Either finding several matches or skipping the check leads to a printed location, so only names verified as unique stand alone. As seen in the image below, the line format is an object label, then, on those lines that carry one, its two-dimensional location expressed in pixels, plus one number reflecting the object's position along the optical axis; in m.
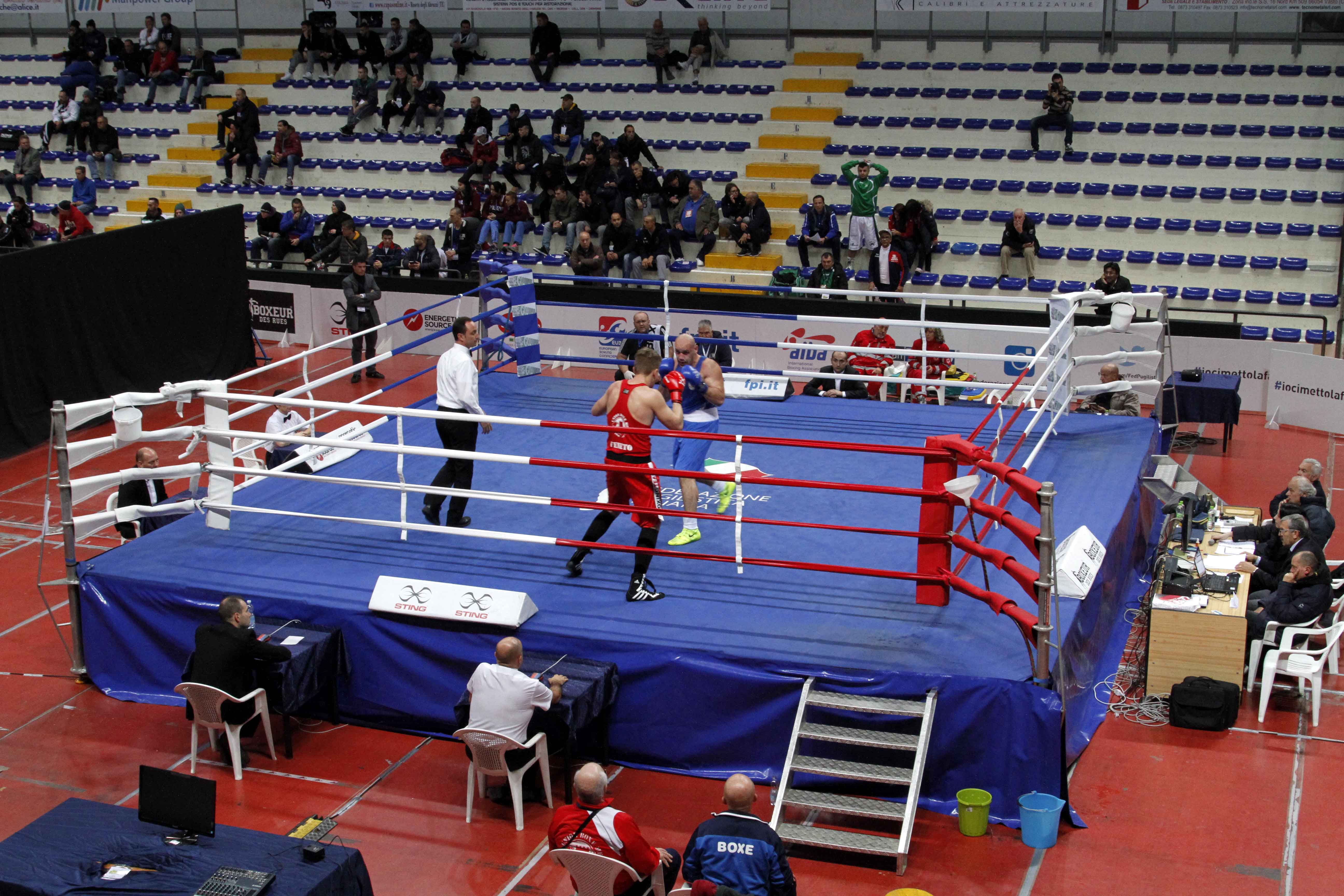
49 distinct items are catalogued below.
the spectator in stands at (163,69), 21.50
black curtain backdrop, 12.33
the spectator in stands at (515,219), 16.84
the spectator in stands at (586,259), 15.49
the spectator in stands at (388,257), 16.11
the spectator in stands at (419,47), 19.80
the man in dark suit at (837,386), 11.40
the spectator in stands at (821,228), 15.45
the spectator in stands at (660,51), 18.62
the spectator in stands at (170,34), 21.70
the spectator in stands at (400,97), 19.39
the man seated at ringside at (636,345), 10.92
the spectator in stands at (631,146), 16.88
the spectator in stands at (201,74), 21.11
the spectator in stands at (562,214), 16.62
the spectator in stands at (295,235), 17.33
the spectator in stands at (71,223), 16.95
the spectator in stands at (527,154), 17.62
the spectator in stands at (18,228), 17.38
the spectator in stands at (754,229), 15.98
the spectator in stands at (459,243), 16.45
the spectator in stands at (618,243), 15.95
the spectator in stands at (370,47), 20.17
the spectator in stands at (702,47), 18.41
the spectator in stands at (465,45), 19.75
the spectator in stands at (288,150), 19.33
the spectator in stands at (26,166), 20.34
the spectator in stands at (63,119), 21.14
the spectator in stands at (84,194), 19.77
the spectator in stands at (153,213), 17.44
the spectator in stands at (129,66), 21.67
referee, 7.73
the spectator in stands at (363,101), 19.56
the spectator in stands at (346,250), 15.88
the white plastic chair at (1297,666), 6.92
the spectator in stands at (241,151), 19.53
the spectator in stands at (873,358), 11.67
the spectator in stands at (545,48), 19.17
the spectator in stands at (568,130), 17.86
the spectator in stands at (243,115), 19.53
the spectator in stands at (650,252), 15.83
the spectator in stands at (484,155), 17.80
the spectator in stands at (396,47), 20.00
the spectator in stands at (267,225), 17.44
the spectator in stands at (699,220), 16.30
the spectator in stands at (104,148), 20.48
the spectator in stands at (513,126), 17.73
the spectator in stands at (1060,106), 15.98
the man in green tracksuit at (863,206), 15.23
